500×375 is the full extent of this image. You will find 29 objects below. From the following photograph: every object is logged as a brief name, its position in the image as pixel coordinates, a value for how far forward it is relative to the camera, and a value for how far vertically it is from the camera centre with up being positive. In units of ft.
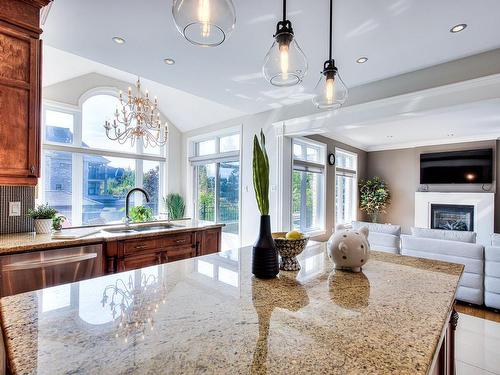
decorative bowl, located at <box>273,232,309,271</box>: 4.20 -0.98
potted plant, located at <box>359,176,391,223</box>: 22.84 -0.64
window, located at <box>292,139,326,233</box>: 17.03 +0.20
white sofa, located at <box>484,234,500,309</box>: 9.22 -2.95
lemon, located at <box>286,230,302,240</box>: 4.23 -0.75
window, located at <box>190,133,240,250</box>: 17.34 +0.41
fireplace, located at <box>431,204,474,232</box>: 19.27 -2.00
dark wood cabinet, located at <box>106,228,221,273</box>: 7.22 -1.90
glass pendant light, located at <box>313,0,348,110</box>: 5.36 +2.10
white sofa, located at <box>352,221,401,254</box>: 11.78 -2.15
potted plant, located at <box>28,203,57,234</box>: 7.34 -0.88
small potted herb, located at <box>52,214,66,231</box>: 7.13 -0.96
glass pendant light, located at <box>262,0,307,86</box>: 4.16 +2.15
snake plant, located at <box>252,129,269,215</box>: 3.82 +0.18
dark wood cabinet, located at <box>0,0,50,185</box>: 5.99 +2.21
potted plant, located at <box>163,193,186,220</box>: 20.22 -1.35
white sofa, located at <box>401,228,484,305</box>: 9.73 -2.38
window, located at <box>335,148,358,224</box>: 21.07 +0.25
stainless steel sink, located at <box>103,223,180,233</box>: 8.29 -1.43
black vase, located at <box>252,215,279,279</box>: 3.89 -0.96
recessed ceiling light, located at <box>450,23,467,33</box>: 7.04 +4.35
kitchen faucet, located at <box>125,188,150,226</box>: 9.12 -1.04
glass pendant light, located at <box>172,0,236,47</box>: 3.36 +2.23
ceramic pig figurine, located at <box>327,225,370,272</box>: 4.18 -0.95
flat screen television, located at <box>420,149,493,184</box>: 18.71 +1.71
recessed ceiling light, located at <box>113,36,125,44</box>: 7.83 +4.36
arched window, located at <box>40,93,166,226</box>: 15.80 +1.45
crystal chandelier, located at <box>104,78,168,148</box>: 12.21 +3.39
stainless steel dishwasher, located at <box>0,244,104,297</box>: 5.55 -1.86
